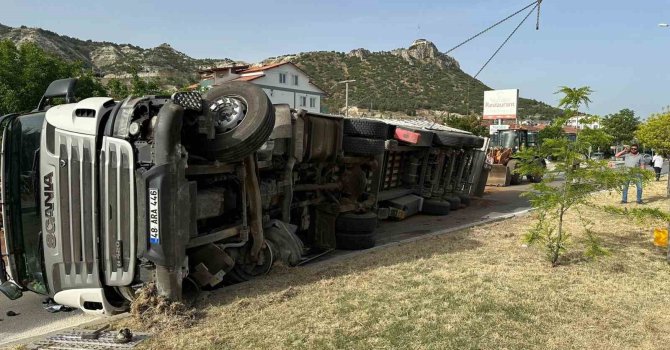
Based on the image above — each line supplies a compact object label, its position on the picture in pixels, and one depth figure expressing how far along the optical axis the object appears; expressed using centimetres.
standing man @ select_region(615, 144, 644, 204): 1249
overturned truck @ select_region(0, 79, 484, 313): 432
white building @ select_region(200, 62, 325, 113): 5452
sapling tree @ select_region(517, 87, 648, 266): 599
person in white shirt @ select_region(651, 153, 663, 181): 1792
